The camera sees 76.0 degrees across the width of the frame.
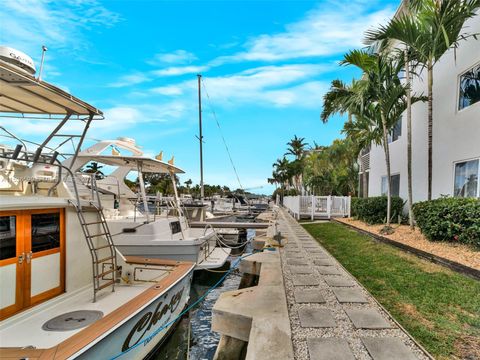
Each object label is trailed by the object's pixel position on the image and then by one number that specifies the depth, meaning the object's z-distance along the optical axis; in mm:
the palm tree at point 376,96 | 10633
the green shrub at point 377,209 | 12594
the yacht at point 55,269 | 3725
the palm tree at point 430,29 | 8265
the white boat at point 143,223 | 7992
